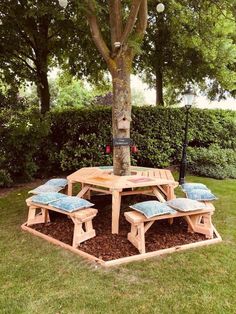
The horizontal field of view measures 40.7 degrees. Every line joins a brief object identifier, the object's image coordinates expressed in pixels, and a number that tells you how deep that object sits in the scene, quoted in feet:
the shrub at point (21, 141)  24.94
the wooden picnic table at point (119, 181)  14.76
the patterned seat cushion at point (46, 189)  16.86
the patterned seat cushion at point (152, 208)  12.92
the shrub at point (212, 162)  30.04
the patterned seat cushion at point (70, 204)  13.52
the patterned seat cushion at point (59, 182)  18.18
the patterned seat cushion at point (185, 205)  13.82
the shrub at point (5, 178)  24.25
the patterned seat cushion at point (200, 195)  15.37
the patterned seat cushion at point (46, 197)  14.83
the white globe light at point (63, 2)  15.61
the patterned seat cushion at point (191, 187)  16.62
